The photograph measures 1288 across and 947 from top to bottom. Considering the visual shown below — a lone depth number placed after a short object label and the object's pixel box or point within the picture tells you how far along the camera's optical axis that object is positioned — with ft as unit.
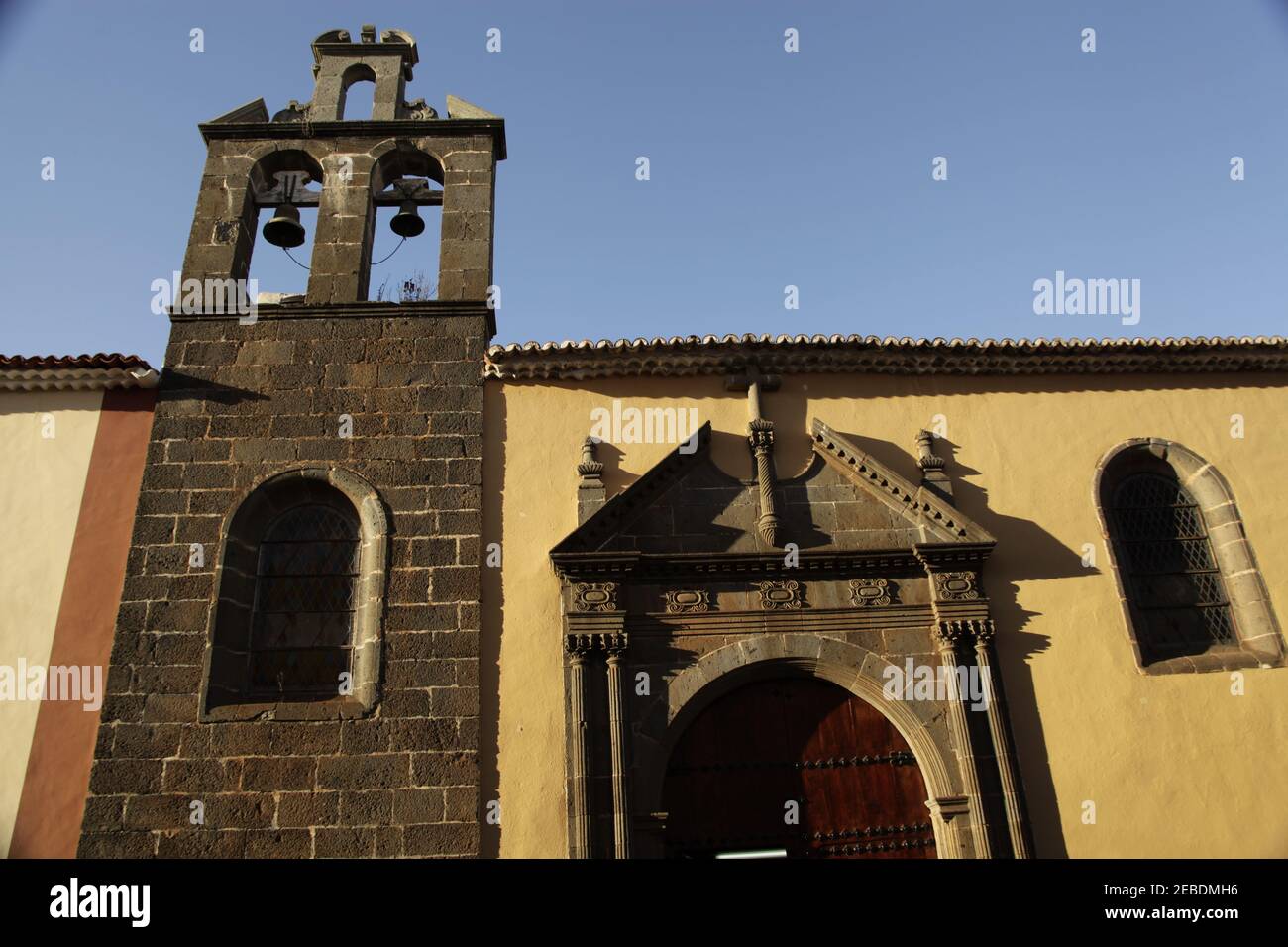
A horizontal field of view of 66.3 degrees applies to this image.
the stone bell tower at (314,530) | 23.41
